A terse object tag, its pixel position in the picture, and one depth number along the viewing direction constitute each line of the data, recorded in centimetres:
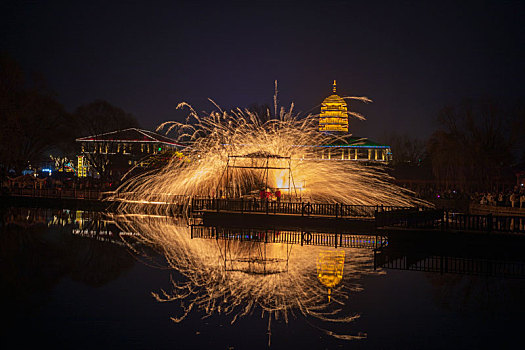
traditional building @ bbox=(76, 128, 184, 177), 6794
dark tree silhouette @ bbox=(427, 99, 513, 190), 5297
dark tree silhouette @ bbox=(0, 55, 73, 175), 5097
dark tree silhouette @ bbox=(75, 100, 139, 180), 6694
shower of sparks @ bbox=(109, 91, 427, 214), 3234
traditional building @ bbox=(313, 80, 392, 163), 11375
